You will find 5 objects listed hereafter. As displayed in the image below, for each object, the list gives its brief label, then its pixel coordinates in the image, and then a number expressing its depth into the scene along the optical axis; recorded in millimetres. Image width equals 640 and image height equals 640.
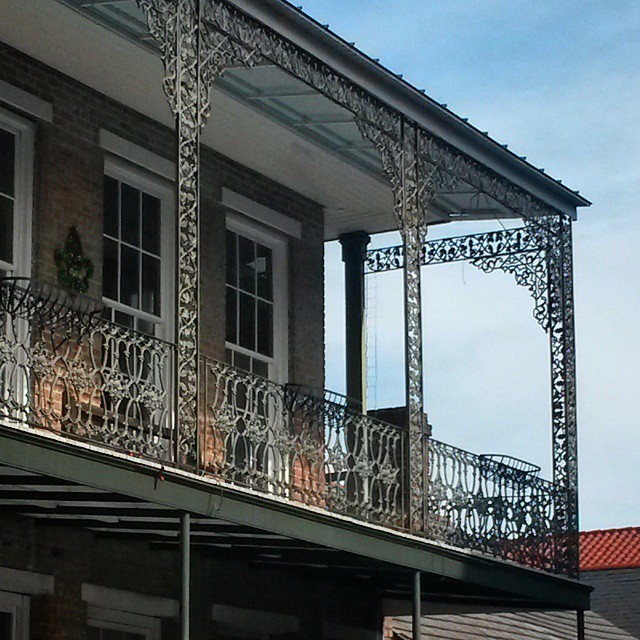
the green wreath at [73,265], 13289
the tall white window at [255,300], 15672
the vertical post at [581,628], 16028
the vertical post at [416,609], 13711
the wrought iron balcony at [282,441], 11055
